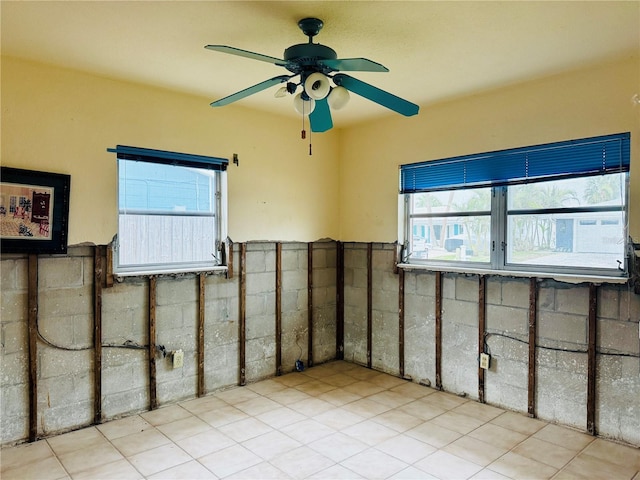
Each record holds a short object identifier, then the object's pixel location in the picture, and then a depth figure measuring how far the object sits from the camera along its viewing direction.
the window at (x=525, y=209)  2.98
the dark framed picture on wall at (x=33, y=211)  2.83
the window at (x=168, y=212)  3.38
